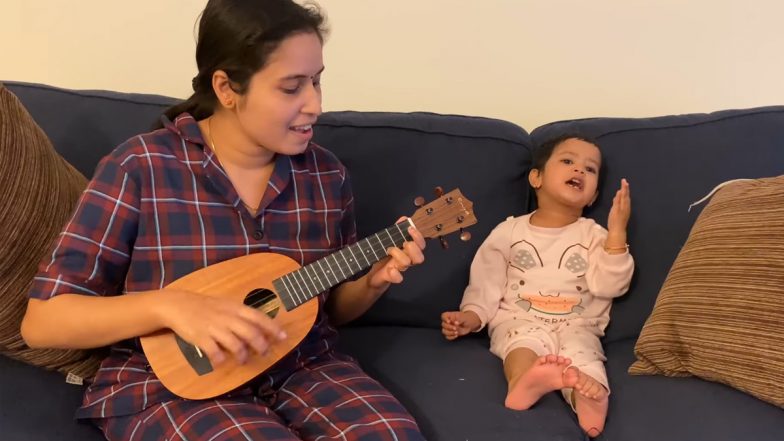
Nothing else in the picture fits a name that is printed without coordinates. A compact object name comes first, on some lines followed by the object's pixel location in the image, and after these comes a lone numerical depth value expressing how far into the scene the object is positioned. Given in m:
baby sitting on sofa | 1.59
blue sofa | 1.62
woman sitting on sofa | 1.15
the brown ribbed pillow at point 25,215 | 1.21
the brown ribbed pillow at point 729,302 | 1.32
